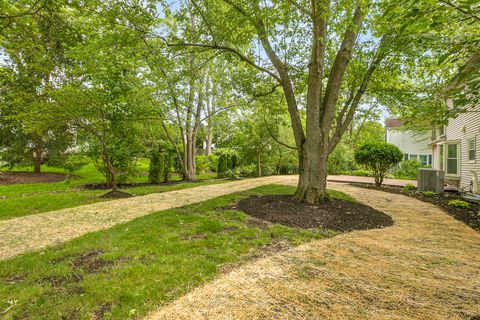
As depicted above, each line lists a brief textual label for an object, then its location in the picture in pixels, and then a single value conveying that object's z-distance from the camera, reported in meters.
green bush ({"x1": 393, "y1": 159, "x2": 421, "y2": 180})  15.95
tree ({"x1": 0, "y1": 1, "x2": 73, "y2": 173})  5.41
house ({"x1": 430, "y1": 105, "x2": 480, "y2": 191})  8.78
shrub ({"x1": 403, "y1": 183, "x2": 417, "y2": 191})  9.14
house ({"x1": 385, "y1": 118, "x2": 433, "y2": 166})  22.62
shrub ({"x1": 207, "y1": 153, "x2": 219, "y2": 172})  13.76
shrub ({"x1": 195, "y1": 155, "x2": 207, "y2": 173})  13.17
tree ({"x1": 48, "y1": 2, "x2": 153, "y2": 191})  5.09
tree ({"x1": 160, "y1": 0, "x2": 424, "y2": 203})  5.10
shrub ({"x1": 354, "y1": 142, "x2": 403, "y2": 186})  9.27
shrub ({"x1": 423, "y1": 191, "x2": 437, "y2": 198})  7.78
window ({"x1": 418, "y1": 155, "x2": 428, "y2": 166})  22.86
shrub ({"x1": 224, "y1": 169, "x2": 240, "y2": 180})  12.41
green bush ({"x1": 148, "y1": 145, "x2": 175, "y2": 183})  9.91
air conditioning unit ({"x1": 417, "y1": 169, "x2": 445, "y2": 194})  8.35
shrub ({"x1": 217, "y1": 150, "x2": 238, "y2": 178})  13.20
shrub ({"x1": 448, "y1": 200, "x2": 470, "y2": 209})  6.12
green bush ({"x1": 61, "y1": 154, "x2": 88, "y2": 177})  8.26
